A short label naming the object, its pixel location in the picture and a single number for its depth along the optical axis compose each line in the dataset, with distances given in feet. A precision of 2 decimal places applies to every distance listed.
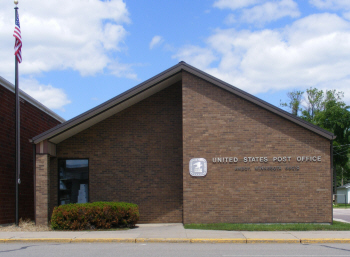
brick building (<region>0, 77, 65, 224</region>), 56.85
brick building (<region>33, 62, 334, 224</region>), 52.60
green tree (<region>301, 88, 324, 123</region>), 192.24
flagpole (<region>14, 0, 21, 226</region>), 52.85
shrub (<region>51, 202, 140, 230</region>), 49.03
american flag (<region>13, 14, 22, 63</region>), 54.90
